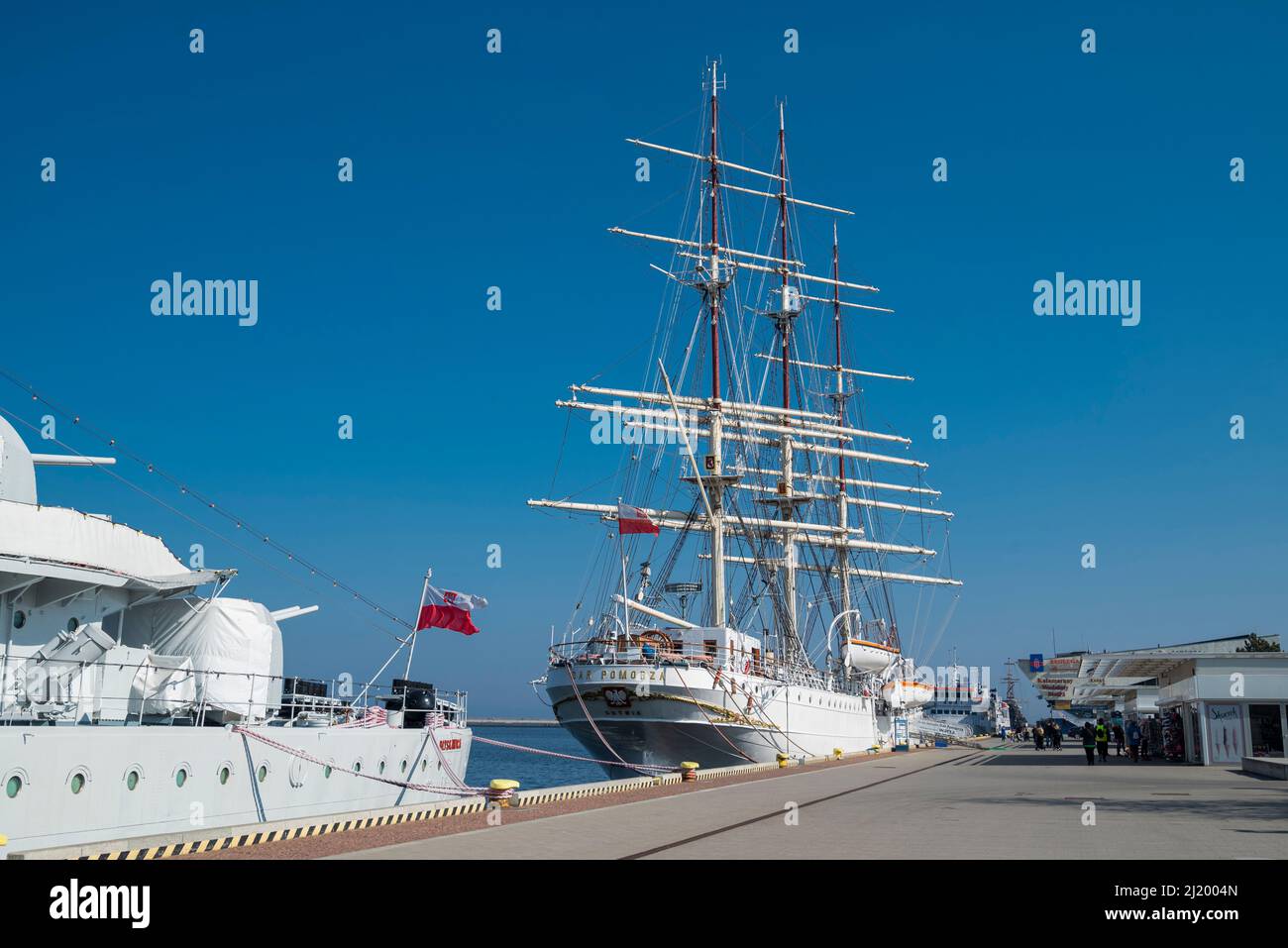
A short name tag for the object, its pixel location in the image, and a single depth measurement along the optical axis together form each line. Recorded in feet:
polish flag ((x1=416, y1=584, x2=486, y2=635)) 88.79
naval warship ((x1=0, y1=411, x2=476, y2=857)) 52.49
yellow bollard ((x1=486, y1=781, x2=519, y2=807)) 65.08
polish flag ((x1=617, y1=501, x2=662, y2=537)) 135.54
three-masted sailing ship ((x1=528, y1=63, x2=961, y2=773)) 136.46
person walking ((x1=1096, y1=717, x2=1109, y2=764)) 128.26
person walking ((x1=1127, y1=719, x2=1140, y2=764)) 135.33
